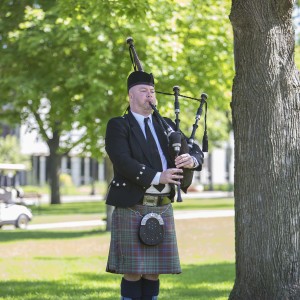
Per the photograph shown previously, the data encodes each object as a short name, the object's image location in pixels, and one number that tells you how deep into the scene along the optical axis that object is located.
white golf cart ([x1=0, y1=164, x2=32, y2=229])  22.53
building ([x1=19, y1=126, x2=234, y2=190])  66.19
